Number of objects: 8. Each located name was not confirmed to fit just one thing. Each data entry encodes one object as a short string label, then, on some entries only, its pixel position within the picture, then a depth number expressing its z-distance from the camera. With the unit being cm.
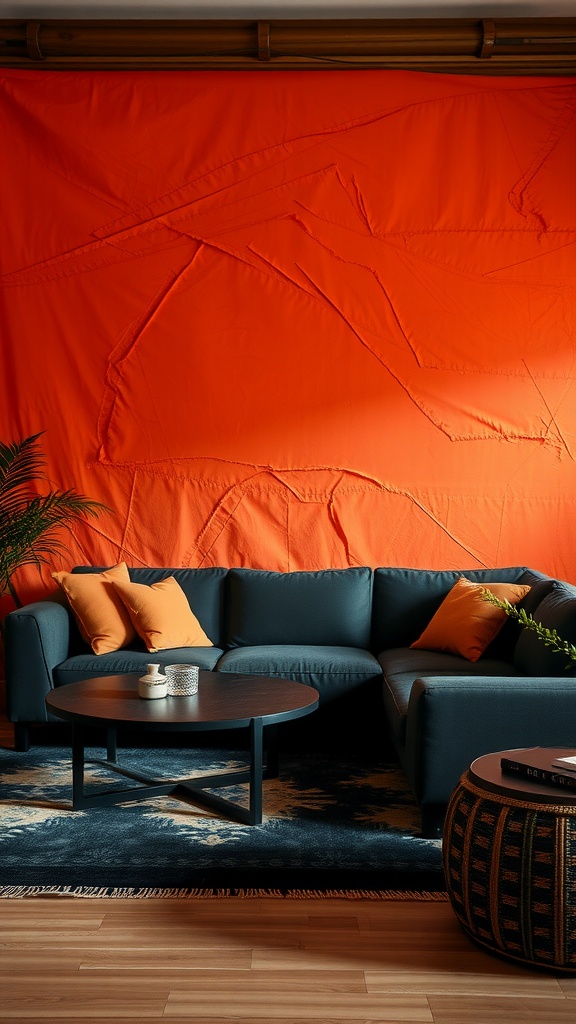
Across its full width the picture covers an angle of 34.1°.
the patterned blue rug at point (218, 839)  257
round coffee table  287
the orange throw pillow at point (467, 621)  388
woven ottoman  201
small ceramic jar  314
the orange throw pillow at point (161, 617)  409
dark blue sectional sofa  286
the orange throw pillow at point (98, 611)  409
